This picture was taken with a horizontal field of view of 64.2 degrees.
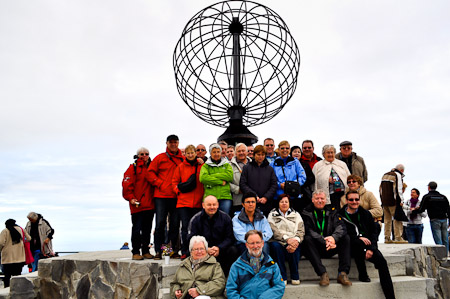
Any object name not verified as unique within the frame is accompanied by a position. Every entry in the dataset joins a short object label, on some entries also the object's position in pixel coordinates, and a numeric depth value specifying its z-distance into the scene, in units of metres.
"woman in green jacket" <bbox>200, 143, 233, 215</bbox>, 4.76
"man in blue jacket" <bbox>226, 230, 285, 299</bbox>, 3.59
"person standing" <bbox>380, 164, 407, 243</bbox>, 7.20
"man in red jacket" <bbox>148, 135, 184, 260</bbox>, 5.11
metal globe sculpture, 6.77
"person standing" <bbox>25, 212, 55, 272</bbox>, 8.78
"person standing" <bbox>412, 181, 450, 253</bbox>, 8.01
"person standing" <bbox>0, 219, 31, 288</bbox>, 7.83
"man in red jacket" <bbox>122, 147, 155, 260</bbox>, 5.23
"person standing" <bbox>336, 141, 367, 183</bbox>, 6.08
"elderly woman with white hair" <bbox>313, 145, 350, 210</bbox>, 5.45
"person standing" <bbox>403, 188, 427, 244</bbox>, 8.28
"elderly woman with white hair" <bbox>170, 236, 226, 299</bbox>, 3.66
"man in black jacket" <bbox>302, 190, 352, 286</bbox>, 4.26
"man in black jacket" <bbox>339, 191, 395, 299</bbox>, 4.27
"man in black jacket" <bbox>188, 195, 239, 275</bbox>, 4.20
